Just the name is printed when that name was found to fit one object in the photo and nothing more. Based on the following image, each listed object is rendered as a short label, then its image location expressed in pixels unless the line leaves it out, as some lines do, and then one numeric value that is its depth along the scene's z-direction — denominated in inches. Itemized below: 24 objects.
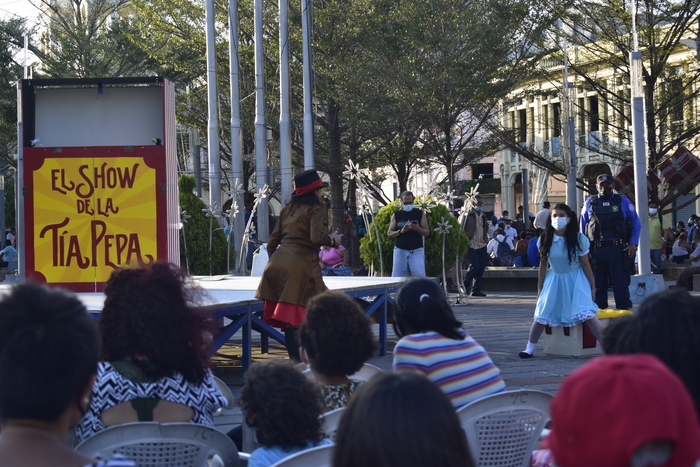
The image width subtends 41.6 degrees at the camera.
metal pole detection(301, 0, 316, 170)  888.9
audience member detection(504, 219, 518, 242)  1008.9
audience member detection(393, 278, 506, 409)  155.6
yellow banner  382.3
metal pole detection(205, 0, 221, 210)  871.7
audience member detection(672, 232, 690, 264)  916.6
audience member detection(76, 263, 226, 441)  143.5
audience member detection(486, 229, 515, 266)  903.7
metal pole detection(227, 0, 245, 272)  903.1
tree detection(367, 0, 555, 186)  909.8
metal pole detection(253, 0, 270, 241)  891.4
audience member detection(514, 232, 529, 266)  831.7
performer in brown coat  299.9
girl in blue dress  344.5
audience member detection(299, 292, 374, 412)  155.4
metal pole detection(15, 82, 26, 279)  374.8
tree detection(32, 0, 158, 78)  1214.9
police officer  441.7
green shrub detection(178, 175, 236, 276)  613.3
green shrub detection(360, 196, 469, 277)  598.9
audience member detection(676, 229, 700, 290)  620.7
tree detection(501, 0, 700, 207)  879.7
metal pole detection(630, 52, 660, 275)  568.4
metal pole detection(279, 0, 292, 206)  901.2
